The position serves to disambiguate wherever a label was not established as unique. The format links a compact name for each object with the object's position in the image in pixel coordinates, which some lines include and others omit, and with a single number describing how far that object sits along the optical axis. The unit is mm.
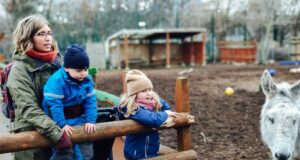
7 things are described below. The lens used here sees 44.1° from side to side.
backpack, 2777
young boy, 2686
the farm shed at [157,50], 25078
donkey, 3628
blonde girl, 3133
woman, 2586
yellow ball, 11339
